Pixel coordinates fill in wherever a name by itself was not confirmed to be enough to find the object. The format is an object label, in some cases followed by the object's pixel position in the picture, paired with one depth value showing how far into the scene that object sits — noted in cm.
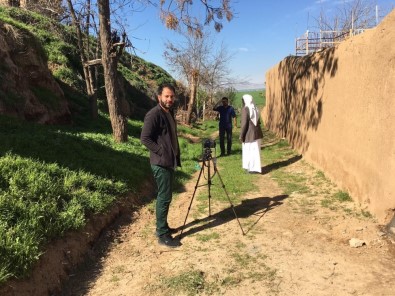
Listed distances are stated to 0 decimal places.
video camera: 554
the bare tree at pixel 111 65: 995
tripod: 554
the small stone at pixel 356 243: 462
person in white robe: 861
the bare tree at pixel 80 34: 1252
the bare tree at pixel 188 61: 2505
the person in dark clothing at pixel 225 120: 1105
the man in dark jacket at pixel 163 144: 465
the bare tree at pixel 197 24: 941
